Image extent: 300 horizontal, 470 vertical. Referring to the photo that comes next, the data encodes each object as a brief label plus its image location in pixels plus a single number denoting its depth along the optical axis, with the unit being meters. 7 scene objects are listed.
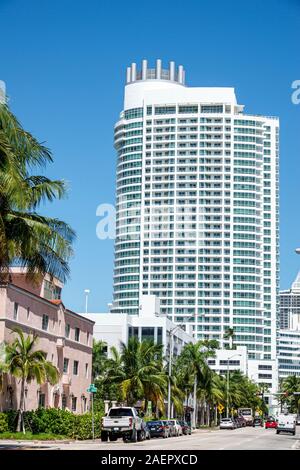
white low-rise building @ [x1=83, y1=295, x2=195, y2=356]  104.31
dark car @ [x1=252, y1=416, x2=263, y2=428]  125.53
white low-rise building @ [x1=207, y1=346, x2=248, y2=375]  181.62
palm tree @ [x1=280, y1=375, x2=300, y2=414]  168.00
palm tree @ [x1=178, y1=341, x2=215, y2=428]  85.94
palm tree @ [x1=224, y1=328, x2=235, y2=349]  185.38
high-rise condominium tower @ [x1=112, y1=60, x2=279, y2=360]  197.68
